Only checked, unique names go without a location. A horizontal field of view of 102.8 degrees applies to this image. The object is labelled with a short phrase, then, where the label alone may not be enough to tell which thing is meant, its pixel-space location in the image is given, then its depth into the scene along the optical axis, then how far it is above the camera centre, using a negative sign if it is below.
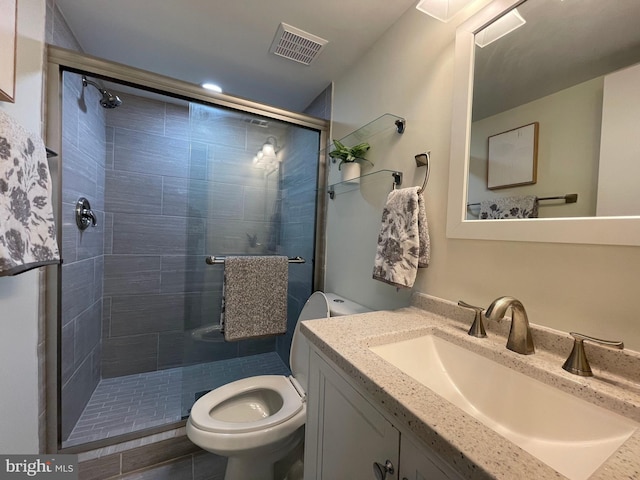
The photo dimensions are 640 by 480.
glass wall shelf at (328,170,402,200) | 1.19 +0.30
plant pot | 1.40 +0.35
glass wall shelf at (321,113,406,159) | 1.18 +0.57
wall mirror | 0.60 +0.37
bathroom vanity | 0.39 -0.33
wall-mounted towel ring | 1.04 +0.31
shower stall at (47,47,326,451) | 1.36 -0.01
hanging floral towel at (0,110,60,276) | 0.75 +0.06
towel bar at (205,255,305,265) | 1.49 -0.18
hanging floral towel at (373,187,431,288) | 0.97 -0.02
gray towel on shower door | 1.48 -0.39
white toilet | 1.02 -0.82
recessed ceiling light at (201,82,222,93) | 1.81 +1.03
